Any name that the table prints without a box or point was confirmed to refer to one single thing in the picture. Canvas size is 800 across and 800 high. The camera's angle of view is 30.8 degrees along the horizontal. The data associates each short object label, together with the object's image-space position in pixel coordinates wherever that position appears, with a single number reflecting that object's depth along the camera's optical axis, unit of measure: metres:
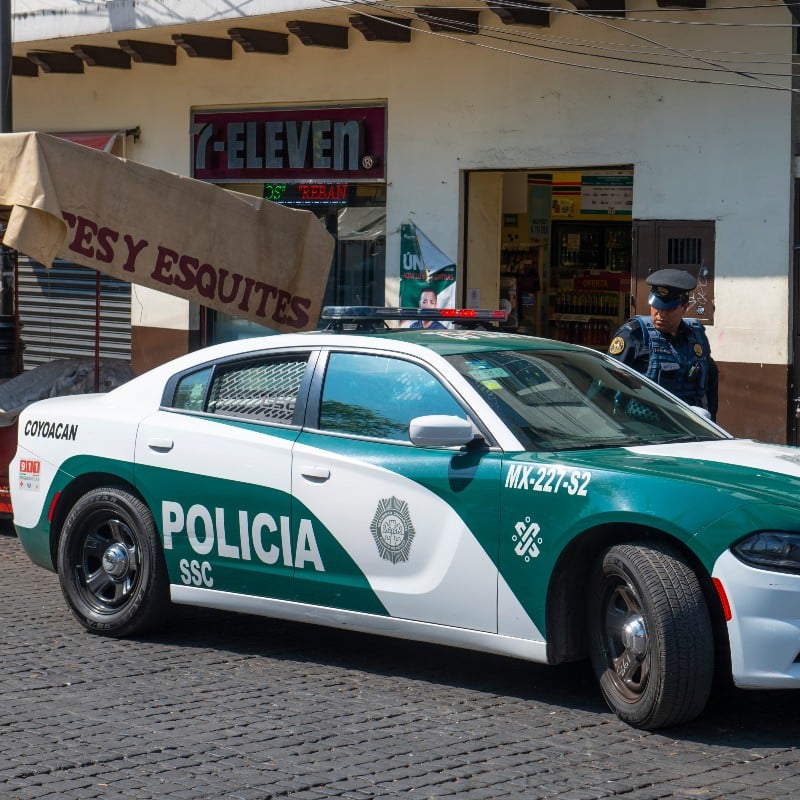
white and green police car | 5.28
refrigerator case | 14.08
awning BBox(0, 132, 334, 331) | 8.90
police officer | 8.04
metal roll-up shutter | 17.72
